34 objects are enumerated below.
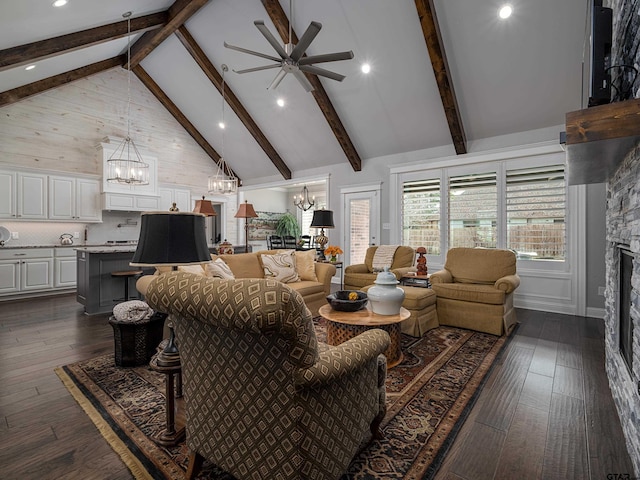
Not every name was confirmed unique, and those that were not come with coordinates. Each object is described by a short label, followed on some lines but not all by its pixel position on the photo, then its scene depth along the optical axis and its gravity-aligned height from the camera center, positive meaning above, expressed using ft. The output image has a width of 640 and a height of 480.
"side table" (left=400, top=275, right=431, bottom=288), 12.92 -1.82
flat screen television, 5.75 +3.49
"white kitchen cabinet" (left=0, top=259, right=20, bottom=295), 16.56 -2.10
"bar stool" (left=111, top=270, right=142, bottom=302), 14.56 -1.77
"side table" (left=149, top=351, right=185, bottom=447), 5.44 -3.34
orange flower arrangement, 17.37 -0.77
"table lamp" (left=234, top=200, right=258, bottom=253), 18.74 +1.52
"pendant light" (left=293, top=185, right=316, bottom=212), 31.90 +4.17
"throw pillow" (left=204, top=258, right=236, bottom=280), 10.71 -1.14
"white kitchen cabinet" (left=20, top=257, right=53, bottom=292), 17.24 -2.08
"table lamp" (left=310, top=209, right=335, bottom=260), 17.33 +1.01
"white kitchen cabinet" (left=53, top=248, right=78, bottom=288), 18.47 -1.85
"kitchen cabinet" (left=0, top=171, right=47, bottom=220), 17.57 +2.41
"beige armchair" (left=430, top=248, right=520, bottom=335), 11.43 -1.98
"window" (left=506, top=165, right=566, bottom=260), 14.93 +1.25
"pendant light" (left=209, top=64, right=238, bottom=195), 17.45 +2.91
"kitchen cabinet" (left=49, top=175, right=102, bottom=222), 19.22 +2.44
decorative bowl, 8.98 -1.91
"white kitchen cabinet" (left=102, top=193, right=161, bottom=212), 21.01 +2.48
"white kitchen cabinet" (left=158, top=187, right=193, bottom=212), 24.63 +3.23
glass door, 21.34 +0.99
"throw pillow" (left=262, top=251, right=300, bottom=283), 13.42 -1.31
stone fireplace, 4.96 -1.22
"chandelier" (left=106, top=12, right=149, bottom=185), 15.93 +5.69
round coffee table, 8.27 -2.37
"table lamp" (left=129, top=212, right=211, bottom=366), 5.39 -0.12
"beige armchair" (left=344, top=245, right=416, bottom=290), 15.62 -1.64
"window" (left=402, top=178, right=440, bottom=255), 18.65 +1.40
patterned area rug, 5.03 -3.64
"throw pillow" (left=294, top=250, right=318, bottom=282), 14.21 -1.28
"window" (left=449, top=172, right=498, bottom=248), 16.76 +1.51
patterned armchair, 3.32 -1.79
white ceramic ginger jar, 8.68 -1.63
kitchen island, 14.32 -2.04
